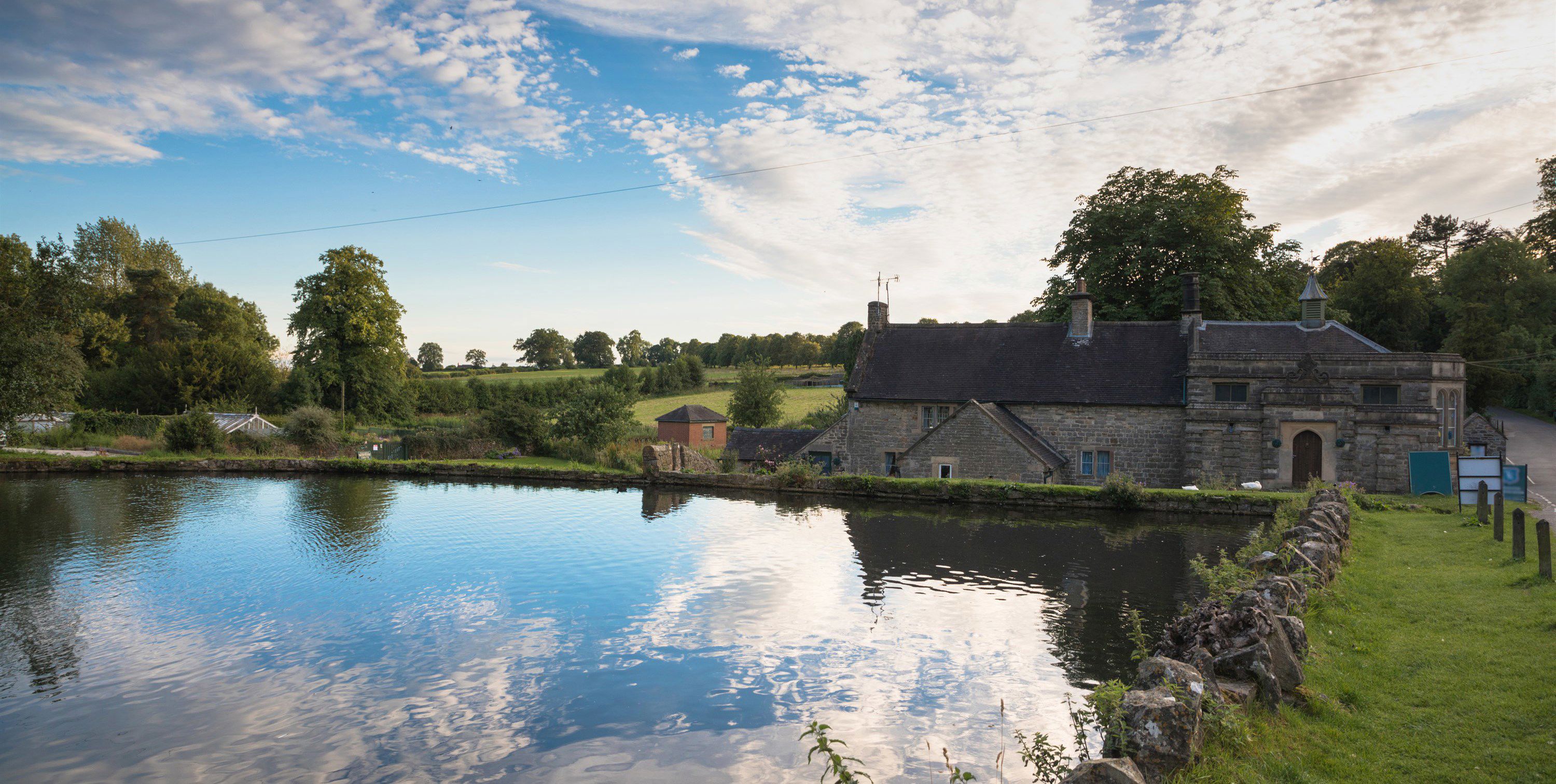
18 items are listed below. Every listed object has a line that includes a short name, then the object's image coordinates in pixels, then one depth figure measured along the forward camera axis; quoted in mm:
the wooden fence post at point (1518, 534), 10250
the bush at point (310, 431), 35000
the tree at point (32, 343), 29047
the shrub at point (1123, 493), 22141
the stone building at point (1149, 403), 24547
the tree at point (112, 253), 55688
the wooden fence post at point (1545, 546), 9086
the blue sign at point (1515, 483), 16328
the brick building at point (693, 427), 42906
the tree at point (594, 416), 35344
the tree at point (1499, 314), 45562
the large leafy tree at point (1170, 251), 32625
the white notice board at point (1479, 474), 15250
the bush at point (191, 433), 33531
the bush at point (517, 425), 35875
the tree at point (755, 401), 46625
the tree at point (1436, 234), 64875
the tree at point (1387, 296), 49125
